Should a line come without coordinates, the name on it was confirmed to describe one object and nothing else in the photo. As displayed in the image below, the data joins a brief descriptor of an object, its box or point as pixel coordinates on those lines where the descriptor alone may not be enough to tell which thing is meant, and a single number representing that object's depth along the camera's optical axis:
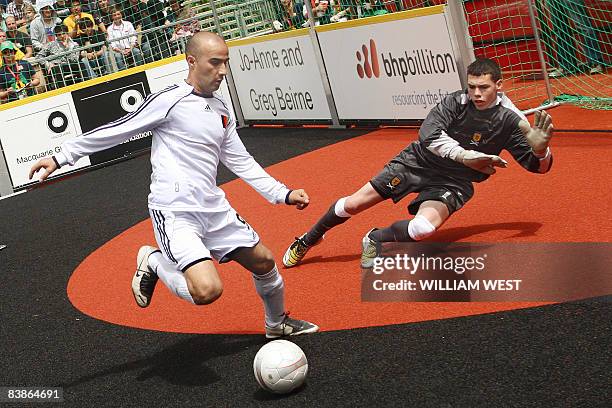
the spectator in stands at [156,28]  15.29
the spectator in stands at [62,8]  15.11
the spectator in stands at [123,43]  15.12
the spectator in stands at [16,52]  14.55
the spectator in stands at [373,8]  11.87
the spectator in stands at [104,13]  15.41
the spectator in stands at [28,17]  14.80
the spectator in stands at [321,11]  12.66
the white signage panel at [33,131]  13.69
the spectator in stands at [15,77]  14.35
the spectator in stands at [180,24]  15.37
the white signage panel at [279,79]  12.91
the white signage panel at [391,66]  10.41
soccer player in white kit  5.07
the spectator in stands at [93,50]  14.89
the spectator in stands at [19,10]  14.87
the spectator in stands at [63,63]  14.55
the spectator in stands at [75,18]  15.14
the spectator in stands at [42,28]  14.77
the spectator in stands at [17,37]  14.80
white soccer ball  4.54
